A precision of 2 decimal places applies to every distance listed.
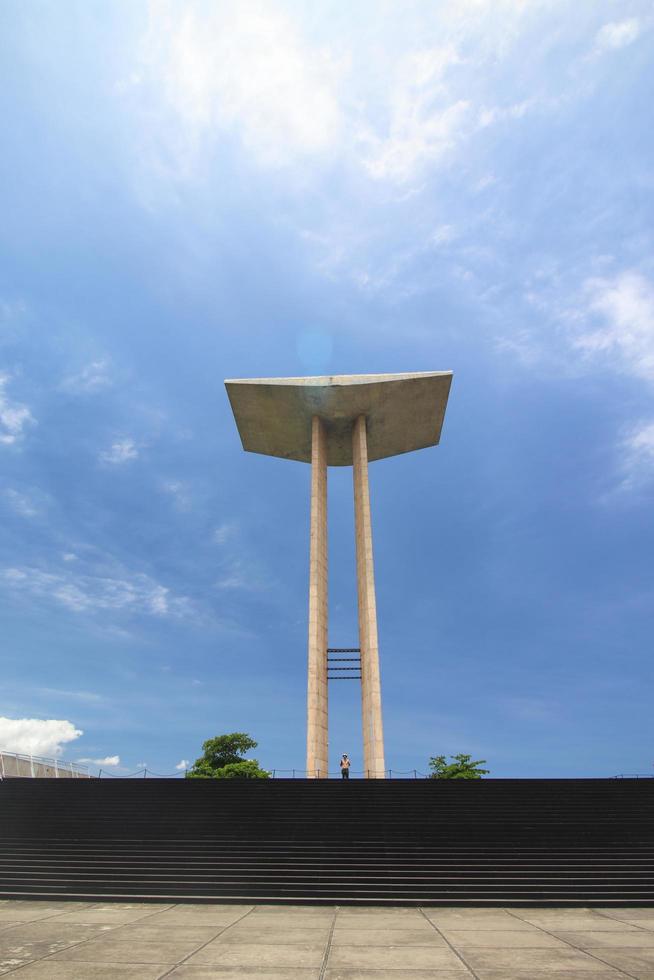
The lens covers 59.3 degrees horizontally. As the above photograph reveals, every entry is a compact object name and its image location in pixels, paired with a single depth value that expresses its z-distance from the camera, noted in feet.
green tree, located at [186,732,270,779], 107.86
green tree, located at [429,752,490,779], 107.65
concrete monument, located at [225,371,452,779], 83.10
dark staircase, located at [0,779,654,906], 33.83
